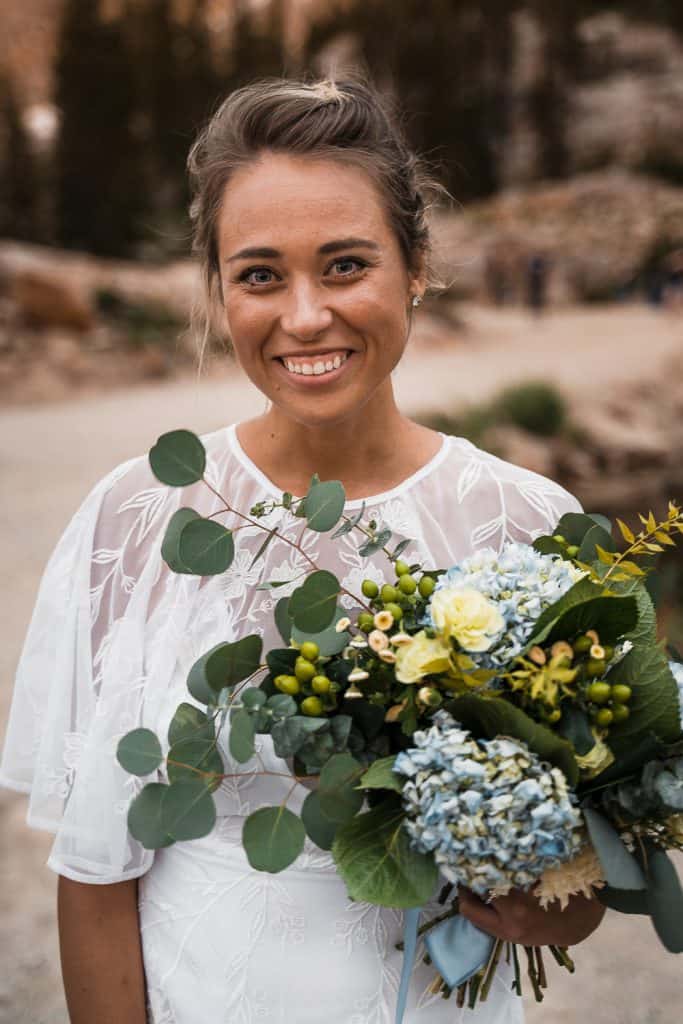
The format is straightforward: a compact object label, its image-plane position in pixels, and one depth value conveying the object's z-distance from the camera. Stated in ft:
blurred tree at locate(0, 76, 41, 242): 89.92
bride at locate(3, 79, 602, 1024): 5.08
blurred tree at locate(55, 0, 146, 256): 91.40
